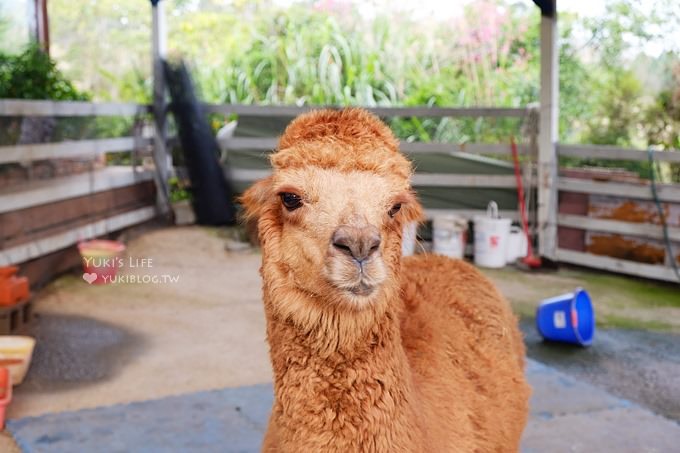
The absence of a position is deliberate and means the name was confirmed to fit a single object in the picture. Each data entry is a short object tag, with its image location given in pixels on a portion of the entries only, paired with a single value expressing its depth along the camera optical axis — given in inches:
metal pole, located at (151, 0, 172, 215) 395.5
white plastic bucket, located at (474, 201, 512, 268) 334.3
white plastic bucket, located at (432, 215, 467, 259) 340.5
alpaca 80.2
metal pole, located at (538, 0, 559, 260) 335.9
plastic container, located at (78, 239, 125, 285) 300.5
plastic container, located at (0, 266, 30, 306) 214.2
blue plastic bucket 225.8
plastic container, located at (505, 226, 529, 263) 344.8
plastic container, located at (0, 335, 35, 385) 178.9
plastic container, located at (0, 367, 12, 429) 161.4
